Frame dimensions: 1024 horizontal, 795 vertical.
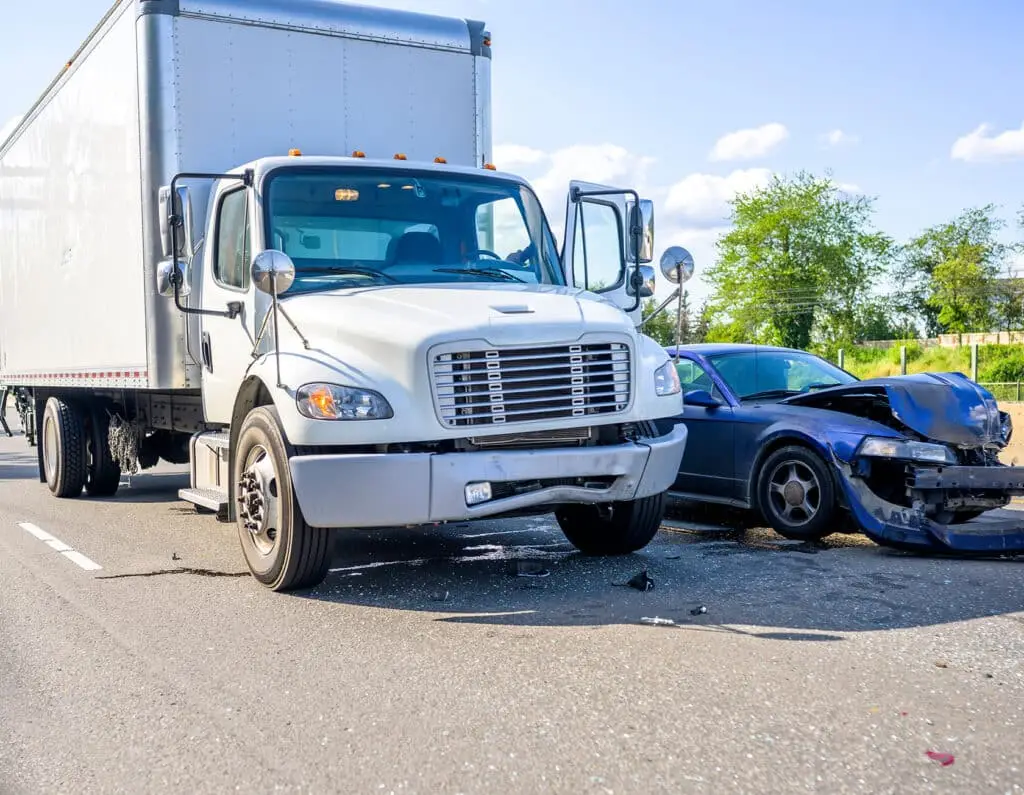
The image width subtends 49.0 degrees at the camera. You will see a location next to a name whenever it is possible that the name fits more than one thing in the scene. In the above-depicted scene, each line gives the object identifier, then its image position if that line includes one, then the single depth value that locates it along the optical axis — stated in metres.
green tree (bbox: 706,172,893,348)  63.72
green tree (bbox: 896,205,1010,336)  70.19
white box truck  5.89
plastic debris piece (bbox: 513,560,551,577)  6.84
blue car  7.16
